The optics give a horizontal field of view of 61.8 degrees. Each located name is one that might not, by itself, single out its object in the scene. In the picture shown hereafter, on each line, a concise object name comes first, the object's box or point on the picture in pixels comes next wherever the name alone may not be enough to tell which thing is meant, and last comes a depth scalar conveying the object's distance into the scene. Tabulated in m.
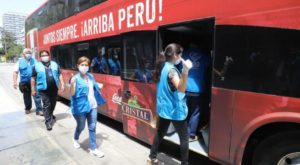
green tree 80.06
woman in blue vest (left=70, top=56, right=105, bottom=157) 3.83
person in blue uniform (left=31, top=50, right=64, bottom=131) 5.27
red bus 2.31
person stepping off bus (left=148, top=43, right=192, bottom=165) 2.85
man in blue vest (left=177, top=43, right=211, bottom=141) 3.66
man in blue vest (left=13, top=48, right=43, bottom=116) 6.62
